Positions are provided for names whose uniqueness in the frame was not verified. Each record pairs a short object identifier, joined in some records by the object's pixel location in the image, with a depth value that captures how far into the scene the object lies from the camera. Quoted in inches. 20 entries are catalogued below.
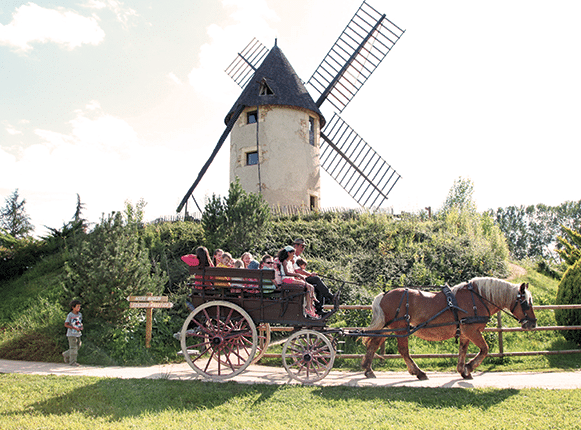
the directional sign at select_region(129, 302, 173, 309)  310.8
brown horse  231.9
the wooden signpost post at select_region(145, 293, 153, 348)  317.4
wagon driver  248.2
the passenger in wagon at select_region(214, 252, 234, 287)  297.3
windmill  700.7
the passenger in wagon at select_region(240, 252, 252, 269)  326.0
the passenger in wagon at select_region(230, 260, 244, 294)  238.7
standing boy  287.7
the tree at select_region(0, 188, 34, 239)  1658.5
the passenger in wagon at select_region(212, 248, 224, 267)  306.9
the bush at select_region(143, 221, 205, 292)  454.8
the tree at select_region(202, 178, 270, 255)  454.9
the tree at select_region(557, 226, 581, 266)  440.1
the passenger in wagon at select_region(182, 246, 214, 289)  236.5
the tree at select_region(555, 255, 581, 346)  327.3
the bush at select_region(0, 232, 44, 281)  576.1
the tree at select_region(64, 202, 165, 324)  320.8
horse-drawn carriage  231.8
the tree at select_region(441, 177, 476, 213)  1257.4
